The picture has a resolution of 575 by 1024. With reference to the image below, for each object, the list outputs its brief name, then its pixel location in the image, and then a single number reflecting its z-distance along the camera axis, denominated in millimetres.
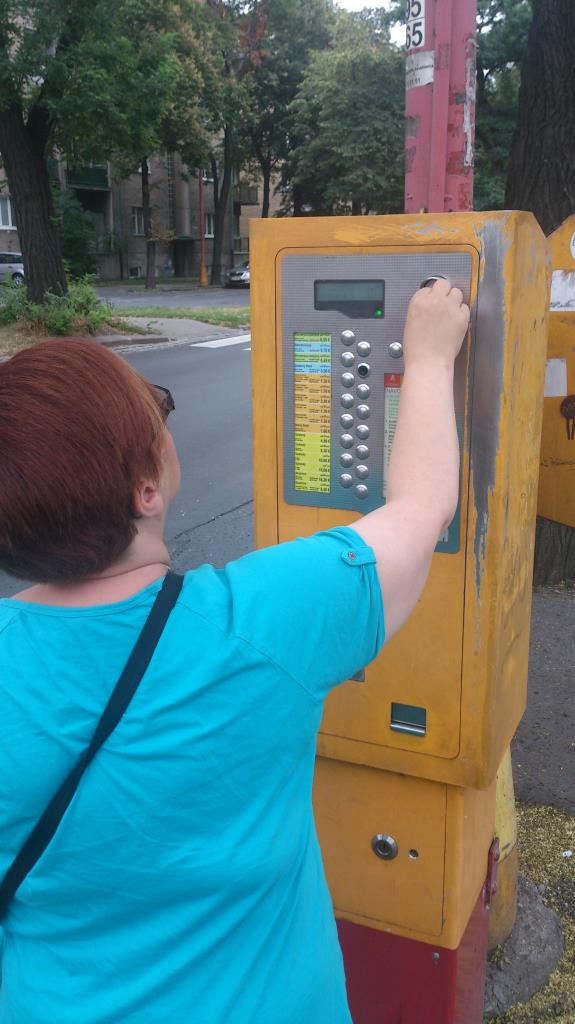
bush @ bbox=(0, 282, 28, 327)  14180
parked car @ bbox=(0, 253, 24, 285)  26891
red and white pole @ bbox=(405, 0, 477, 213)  2027
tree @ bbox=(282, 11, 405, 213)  27781
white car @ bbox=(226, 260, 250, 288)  31797
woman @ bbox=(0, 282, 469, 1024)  977
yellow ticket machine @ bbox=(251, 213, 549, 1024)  1479
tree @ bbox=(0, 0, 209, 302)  11953
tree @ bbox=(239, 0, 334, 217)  31359
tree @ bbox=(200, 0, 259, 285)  25516
